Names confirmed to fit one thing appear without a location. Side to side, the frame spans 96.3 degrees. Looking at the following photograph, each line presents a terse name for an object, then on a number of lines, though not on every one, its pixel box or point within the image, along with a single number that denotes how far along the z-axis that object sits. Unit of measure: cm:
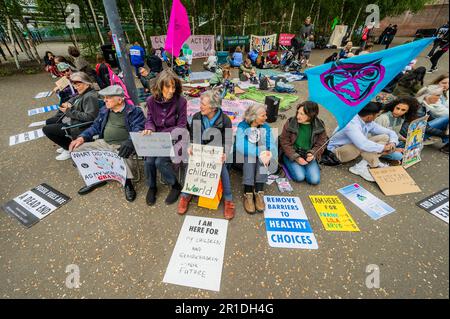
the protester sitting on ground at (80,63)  640
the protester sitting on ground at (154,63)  663
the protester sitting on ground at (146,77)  646
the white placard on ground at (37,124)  499
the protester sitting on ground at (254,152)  278
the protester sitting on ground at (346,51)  916
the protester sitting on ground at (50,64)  759
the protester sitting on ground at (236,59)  974
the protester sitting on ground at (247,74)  799
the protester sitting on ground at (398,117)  343
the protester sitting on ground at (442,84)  330
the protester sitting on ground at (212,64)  905
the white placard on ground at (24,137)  436
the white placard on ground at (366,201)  283
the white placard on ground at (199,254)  208
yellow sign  263
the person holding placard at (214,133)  273
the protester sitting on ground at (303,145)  312
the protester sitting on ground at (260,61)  996
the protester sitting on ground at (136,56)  748
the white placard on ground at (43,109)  566
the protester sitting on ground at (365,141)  324
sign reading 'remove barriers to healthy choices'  243
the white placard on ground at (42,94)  668
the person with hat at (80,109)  315
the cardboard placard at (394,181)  314
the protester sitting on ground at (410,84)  478
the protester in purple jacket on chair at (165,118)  280
